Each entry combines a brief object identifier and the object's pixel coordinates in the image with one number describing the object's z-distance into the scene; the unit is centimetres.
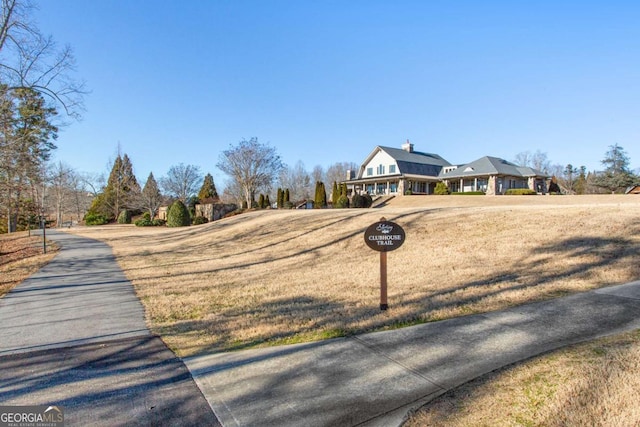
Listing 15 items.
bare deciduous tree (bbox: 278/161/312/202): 8172
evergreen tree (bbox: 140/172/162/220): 4502
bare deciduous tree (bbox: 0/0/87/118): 1481
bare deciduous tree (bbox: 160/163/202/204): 5128
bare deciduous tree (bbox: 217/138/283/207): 4753
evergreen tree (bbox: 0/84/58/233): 1379
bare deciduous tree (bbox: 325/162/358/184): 9054
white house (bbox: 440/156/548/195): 4078
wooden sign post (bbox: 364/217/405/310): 574
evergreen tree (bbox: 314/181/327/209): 4444
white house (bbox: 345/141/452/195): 4509
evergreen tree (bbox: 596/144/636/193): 4738
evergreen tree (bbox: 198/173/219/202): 6348
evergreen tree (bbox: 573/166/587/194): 5459
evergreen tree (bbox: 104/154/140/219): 5022
